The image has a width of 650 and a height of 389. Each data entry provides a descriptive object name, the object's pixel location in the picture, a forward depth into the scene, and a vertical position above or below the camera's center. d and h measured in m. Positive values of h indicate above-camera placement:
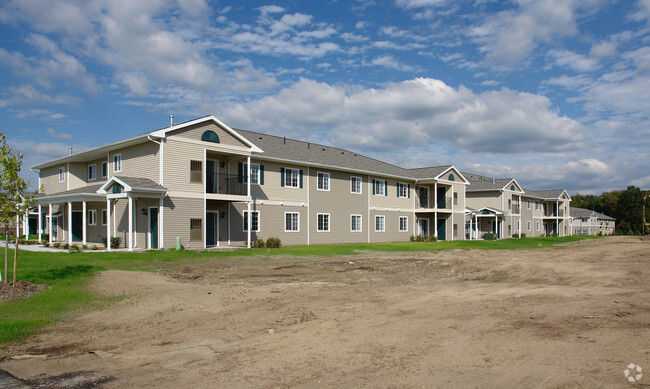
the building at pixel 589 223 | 89.00 -2.92
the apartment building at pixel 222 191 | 24.75 +1.30
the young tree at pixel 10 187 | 11.53 +0.71
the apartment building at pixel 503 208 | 54.16 +0.09
